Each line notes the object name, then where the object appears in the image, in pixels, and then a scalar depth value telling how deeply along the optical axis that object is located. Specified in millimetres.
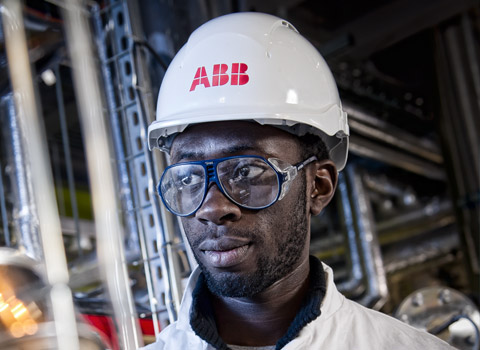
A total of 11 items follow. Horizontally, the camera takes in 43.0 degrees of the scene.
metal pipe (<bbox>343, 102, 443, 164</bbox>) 3162
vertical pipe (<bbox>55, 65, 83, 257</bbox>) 1883
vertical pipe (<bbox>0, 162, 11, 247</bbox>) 1905
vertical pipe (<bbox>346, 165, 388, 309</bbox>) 3277
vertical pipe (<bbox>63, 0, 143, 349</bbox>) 1396
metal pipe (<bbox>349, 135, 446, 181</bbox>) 3326
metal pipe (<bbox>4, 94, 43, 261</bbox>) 1916
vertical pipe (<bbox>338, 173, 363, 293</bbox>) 3332
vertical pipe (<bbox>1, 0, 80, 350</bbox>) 967
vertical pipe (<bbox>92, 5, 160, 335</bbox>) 1619
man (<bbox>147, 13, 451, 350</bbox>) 1231
